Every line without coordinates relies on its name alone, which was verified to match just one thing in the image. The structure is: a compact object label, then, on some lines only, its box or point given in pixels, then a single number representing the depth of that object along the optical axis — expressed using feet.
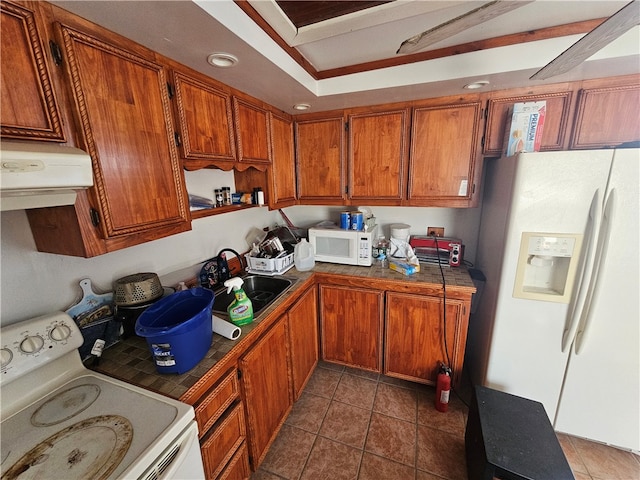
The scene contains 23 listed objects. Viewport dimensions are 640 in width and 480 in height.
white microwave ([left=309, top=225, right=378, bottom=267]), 6.56
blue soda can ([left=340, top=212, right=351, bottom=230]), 6.78
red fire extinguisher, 5.62
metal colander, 3.88
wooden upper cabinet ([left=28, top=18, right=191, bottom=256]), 2.78
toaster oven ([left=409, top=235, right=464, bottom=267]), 6.48
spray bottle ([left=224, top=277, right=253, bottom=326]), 4.23
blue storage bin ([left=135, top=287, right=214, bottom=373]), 3.09
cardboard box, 4.90
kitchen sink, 5.42
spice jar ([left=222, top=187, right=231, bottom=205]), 5.88
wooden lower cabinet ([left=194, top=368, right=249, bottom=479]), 3.28
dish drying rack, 6.13
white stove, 2.25
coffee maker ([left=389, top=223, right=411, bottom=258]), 6.75
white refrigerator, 4.06
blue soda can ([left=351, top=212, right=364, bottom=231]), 6.61
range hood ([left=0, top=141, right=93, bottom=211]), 2.02
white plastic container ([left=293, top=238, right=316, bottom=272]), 6.64
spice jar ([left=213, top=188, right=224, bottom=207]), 5.86
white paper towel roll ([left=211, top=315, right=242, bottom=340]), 3.95
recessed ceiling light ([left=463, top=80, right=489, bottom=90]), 4.80
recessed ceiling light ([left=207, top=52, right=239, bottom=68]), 3.60
